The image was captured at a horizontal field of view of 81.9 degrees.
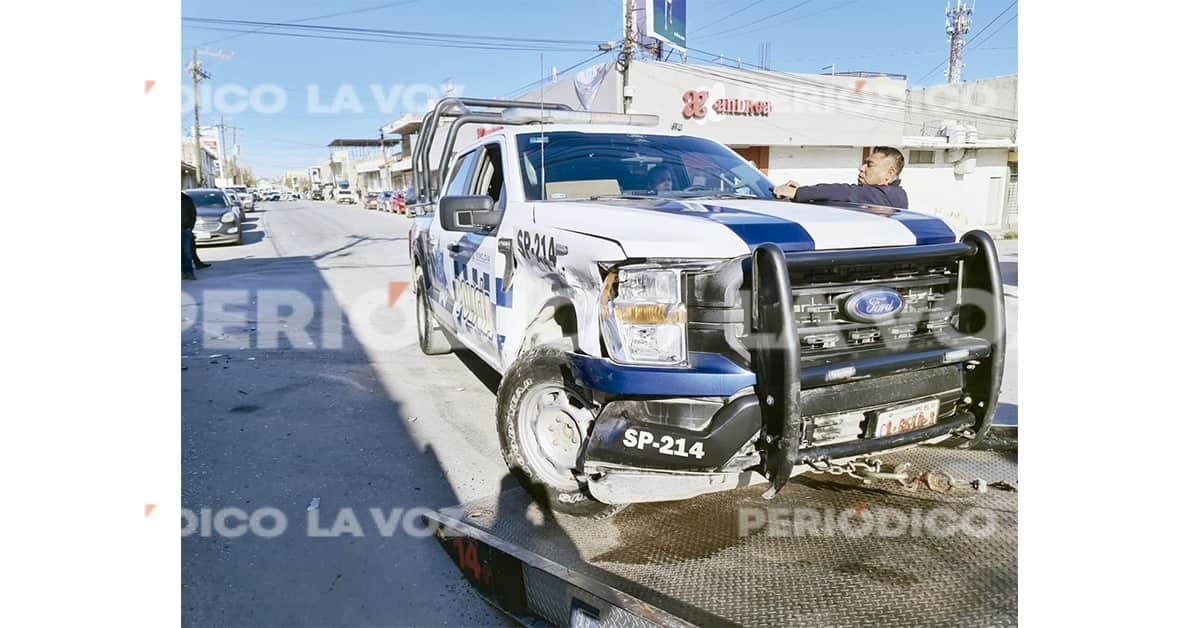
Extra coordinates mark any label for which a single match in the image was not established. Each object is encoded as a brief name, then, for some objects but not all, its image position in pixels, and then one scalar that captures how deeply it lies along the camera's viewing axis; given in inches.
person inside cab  149.0
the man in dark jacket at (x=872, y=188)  141.6
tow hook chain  122.5
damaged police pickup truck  96.0
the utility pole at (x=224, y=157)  2447.7
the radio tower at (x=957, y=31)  1299.7
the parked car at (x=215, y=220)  690.2
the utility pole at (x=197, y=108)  1489.9
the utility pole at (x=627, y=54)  714.2
